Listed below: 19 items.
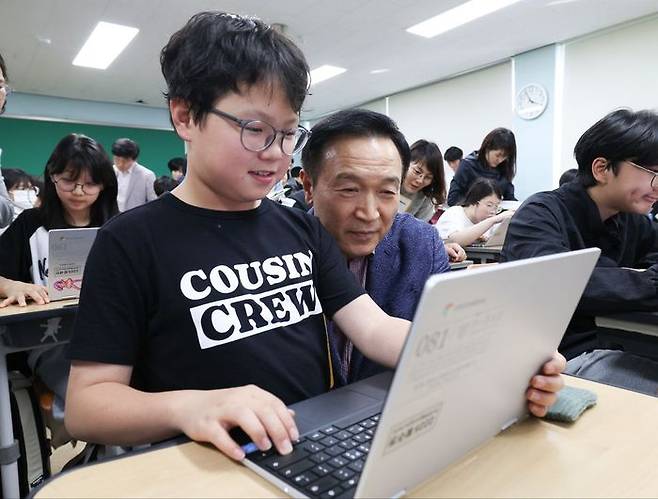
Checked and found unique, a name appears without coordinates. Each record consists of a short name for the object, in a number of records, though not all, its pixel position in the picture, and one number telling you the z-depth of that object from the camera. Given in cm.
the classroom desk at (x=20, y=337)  144
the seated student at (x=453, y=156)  567
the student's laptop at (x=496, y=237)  295
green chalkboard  780
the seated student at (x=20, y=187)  402
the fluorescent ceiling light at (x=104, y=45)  489
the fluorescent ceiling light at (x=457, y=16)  441
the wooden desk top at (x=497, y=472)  45
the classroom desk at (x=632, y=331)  112
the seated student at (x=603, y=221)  117
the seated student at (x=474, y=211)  323
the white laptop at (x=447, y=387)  34
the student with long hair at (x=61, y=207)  177
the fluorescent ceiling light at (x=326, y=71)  647
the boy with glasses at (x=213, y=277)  63
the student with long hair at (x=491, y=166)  377
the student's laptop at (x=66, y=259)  144
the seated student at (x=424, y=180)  288
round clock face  571
